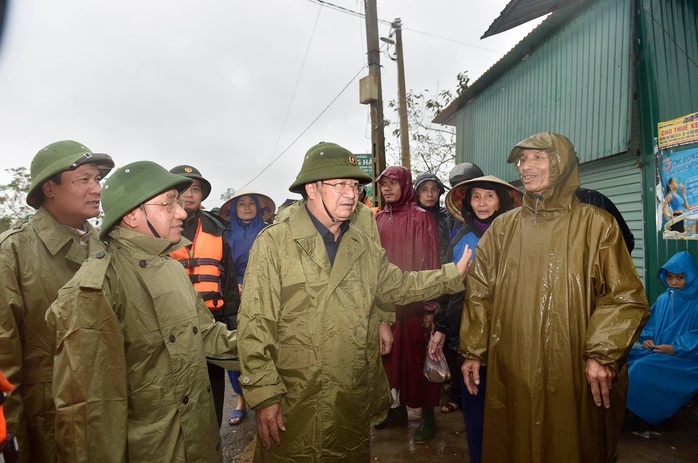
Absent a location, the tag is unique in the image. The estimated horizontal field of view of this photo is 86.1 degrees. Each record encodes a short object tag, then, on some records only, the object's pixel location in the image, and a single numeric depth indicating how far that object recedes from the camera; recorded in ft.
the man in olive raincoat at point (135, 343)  4.69
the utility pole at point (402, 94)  38.81
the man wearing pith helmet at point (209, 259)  11.46
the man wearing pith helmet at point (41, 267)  6.42
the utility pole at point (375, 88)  30.35
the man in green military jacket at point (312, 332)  6.28
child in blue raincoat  12.03
